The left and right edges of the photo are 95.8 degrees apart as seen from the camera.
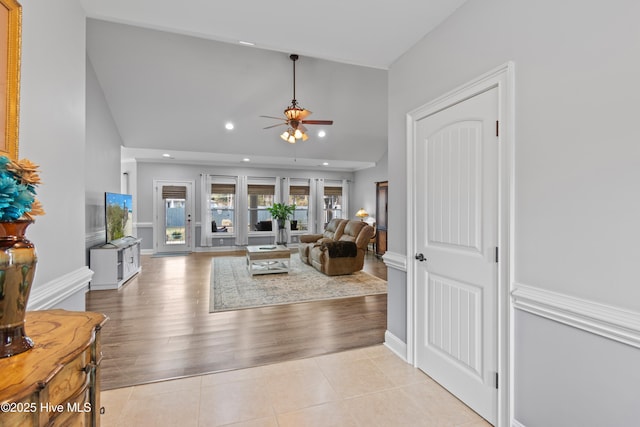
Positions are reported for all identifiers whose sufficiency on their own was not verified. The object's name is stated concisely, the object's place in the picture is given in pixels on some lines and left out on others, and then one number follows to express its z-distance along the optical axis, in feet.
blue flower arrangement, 2.78
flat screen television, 16.56
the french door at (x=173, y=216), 27.02
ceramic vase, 2.80
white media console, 15.23
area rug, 13.58
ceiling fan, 13.85
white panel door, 5.84
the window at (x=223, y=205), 28.84
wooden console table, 2.28
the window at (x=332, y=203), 32.65
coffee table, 18.11
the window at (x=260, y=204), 30.04
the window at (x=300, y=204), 31.40
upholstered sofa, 18.19
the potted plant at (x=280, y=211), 25.55
